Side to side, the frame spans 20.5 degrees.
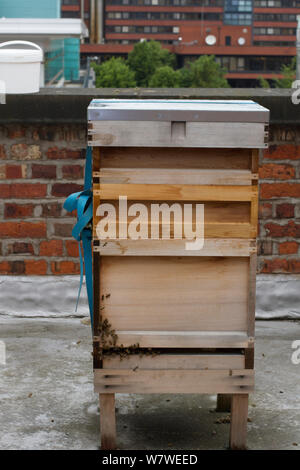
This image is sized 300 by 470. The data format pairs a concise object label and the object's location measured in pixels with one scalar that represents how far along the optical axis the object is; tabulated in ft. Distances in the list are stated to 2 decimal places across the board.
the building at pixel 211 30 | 376.48
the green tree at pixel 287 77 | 297.61
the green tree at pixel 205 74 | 316.81
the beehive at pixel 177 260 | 11.28
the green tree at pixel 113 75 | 286.46
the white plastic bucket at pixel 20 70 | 18.42
